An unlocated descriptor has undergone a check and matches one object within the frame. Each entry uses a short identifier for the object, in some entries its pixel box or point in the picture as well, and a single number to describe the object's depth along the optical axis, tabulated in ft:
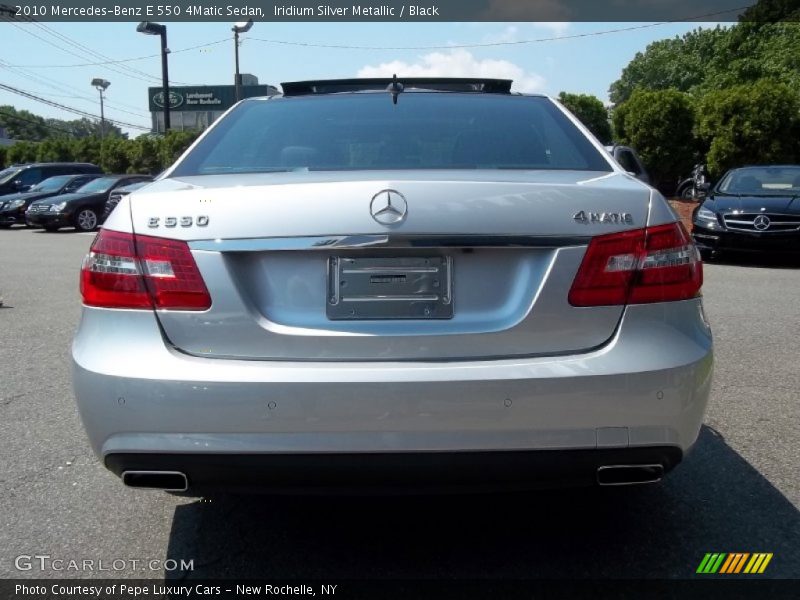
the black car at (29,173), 84.12
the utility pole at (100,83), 227.40
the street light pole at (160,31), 83.99
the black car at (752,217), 36.76
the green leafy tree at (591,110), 119.55
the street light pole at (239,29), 91.63
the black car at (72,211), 66.85
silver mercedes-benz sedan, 7.79
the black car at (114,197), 66.08
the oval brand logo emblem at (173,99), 176.73
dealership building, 235.61
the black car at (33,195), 73.51
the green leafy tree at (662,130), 80.02
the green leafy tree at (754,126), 68.23
